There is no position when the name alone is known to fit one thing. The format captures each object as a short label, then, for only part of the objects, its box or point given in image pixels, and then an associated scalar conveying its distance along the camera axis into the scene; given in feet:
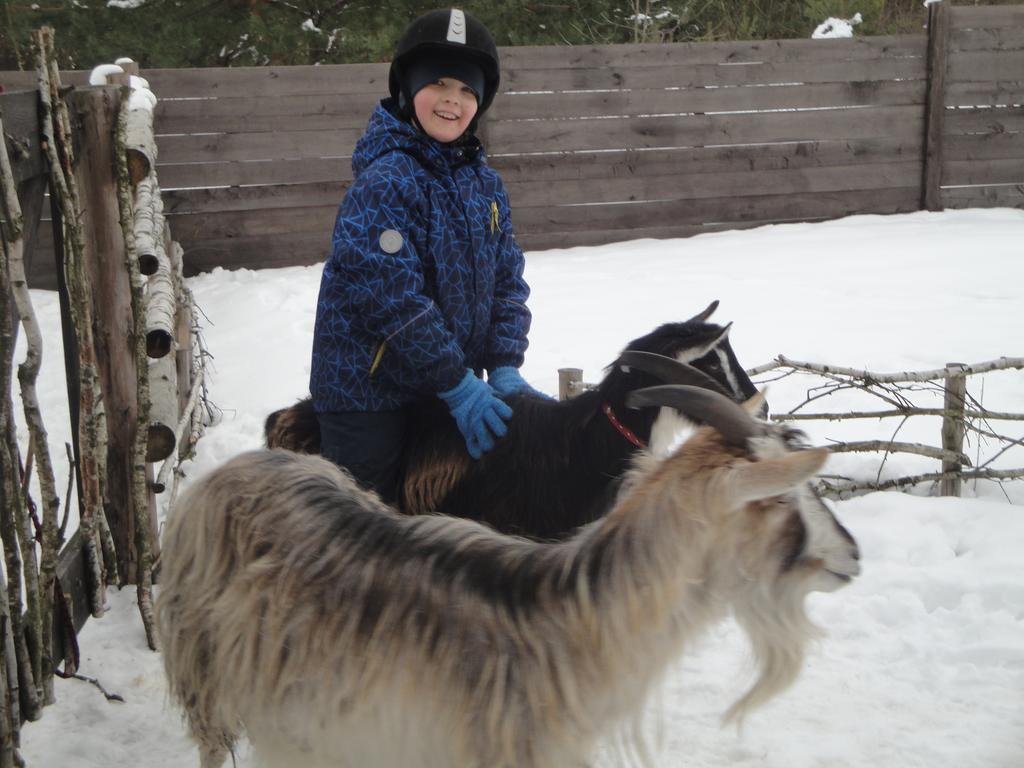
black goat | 10.06
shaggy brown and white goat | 6.38
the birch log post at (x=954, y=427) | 14.70
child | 9.29
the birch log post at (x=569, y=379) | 15.16
